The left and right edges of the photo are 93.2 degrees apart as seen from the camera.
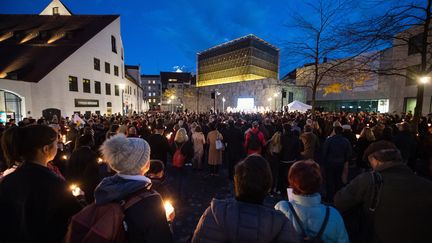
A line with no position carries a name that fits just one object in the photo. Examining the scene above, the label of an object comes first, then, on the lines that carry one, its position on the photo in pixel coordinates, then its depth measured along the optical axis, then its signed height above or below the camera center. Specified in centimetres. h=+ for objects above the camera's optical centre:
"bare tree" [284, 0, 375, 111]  689 +245
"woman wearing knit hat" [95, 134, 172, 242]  148 -63
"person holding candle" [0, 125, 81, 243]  163 -79
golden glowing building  5531 +1338
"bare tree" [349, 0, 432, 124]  612 +243
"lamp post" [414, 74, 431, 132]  636 +42
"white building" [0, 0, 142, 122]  1866 +458
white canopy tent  2102 +14
